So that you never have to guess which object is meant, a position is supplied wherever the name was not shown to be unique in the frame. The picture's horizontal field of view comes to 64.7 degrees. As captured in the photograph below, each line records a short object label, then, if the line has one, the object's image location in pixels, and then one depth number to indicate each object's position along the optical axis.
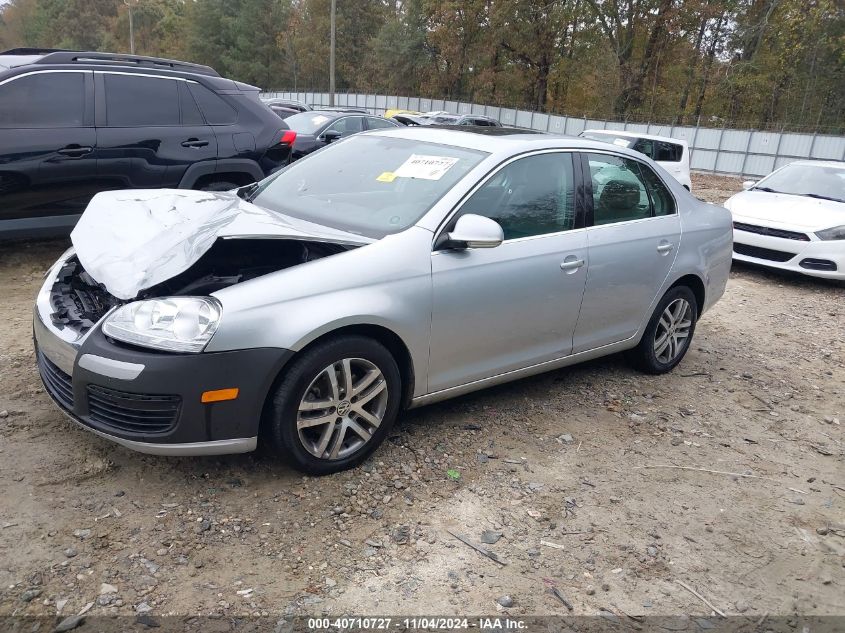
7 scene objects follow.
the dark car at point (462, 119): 22.81
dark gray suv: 5.49
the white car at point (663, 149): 13.13
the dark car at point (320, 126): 12.83
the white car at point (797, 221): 8.30
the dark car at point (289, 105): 22.41
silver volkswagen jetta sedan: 2.79
